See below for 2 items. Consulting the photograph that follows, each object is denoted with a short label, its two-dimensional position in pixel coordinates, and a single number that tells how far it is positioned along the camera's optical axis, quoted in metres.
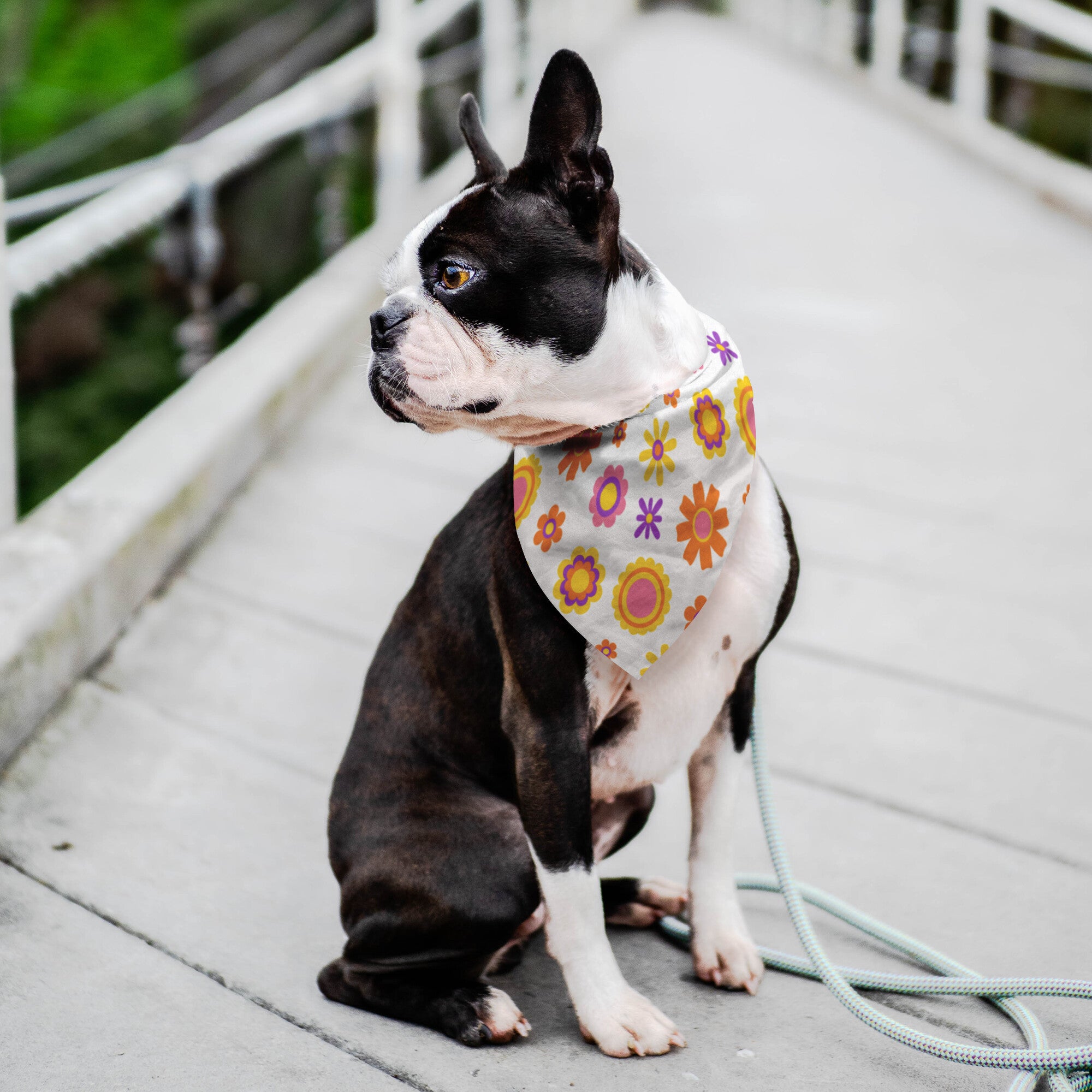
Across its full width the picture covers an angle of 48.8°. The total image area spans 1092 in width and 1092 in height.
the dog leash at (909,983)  1.44
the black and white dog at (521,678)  1.41
